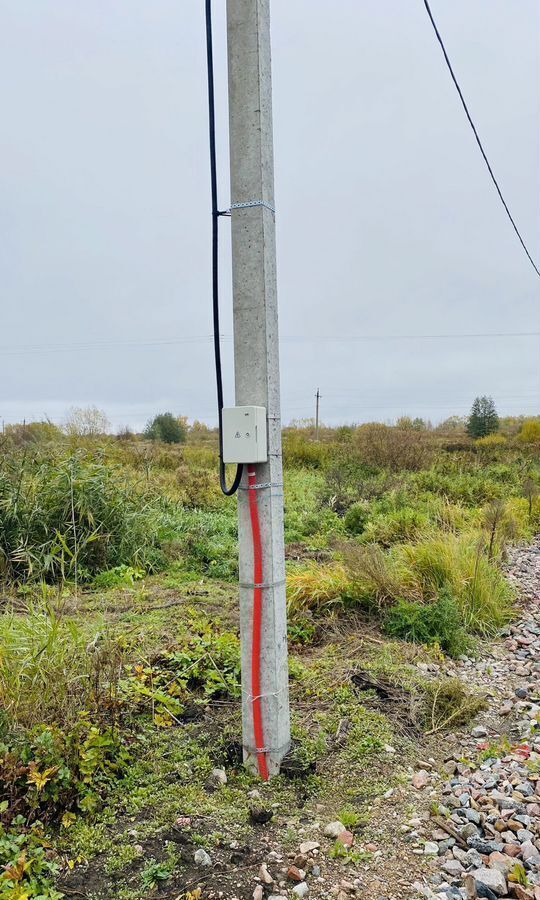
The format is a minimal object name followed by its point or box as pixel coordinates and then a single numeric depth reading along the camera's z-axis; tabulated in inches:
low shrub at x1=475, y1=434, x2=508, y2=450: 737.3
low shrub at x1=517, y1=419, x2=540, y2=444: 883.2
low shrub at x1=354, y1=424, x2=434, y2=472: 548.7
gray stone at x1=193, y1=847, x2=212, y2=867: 82.7
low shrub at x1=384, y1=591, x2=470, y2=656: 169.2
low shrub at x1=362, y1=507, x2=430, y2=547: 277.5
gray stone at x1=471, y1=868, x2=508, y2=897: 79.1
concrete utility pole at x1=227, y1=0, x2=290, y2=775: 100.7
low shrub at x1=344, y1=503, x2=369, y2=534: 316.2
